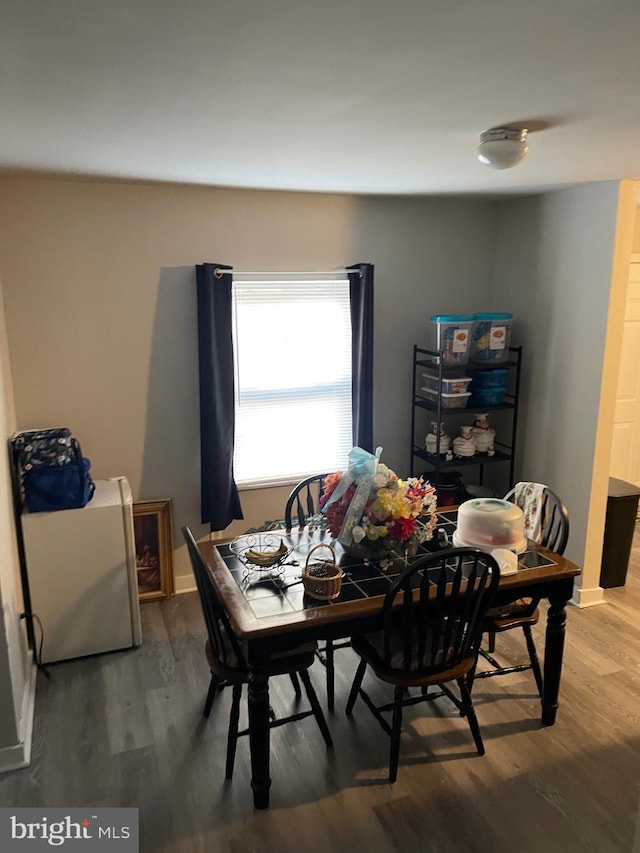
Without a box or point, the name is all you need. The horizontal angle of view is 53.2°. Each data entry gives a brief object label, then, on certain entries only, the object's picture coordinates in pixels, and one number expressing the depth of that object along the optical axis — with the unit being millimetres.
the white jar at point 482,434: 4090
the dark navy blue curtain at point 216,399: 3525
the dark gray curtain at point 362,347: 3881
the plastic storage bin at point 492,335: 3906
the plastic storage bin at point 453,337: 3857
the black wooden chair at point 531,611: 2729
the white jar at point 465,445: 4055
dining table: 2152
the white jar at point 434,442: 4078
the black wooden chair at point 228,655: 2291
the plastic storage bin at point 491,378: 4055
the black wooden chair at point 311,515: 2814
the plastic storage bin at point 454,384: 3904
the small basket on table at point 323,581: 2270
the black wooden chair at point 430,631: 2217
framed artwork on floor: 3709
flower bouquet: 2459
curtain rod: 3518
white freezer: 3025
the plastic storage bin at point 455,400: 3939
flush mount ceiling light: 2119
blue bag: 2996
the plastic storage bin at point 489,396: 4062
